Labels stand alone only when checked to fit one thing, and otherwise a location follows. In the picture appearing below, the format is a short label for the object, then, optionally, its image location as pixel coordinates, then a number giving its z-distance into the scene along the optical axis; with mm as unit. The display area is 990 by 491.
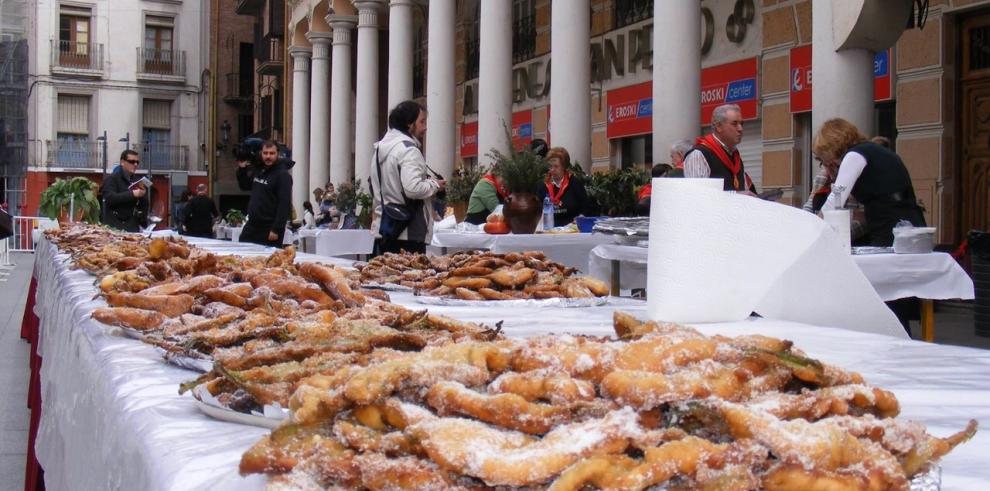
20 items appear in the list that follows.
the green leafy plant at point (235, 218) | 23359
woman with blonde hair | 5863
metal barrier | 29250
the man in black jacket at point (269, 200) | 8414
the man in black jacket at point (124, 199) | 10188
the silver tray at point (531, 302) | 3051
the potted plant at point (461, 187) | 13633
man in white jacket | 6762
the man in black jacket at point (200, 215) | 16375
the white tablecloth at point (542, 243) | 7012
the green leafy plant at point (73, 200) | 11734
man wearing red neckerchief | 6500
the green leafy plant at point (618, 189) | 9852
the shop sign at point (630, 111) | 15586
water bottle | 7902
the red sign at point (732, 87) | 13273
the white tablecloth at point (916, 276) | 5082
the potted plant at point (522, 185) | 7160
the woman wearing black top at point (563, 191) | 8938
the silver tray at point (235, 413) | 1435
